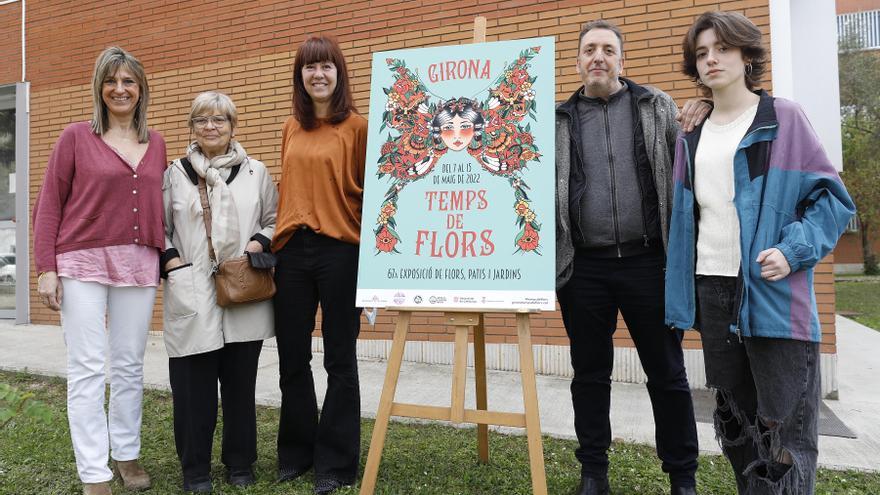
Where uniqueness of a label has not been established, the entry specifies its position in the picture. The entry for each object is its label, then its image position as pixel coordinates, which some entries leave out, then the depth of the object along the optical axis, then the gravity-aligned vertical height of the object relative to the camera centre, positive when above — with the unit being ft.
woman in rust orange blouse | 9.18 +0.26
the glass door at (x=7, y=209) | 24.95 +2.55
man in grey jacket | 8.20 +0.33
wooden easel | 7.82 -1.93
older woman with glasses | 9.20 -0.63
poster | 8.10 +1.14
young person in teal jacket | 6.38 +0.09
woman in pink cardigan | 8.71 +0.27
